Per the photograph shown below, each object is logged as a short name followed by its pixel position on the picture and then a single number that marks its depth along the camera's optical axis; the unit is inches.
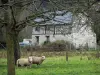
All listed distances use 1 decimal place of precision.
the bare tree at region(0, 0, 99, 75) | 522.3
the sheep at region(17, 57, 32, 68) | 1246.4
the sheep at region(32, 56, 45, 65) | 1310.8
